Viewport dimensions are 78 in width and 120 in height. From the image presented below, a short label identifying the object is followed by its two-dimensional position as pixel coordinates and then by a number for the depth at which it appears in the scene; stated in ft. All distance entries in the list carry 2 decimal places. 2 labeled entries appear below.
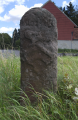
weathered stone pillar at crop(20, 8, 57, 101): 8.00
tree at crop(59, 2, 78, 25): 88.34
